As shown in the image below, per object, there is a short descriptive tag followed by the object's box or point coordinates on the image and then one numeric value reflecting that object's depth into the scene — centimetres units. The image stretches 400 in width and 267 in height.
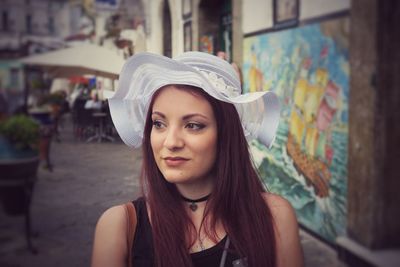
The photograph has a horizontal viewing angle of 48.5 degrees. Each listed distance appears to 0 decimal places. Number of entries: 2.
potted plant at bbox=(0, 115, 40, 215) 275
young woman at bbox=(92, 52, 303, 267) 135
